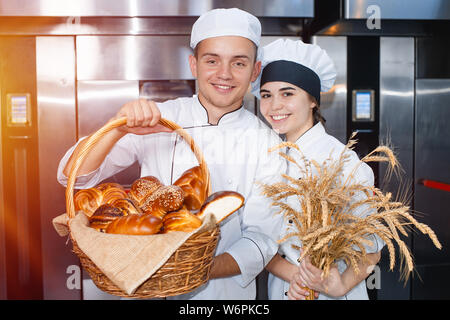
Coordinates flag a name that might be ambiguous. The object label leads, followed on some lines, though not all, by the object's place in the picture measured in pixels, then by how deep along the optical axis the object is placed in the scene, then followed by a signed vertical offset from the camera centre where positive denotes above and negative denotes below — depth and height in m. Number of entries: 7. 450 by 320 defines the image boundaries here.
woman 1.06 +0.08
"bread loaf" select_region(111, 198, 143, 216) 0.77 -0.13
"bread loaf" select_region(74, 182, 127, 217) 0.83 -0.12
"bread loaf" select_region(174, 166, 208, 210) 0.84 -0.11
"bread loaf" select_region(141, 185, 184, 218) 0.77 -0.12
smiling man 0.98 -0.03
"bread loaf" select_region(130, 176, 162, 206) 0.86 -0.11
